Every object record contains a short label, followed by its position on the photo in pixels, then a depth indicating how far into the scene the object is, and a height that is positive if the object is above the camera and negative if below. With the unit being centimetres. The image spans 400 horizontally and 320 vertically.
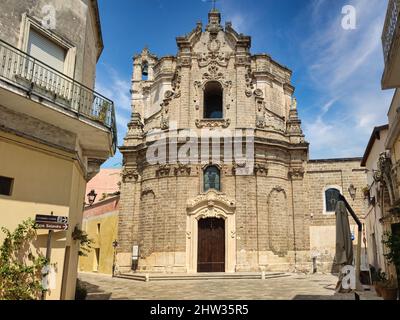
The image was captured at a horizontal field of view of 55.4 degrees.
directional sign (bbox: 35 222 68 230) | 727 +44
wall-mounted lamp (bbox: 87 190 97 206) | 2135 +300
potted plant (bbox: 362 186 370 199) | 1766 +287
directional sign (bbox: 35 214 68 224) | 731 +58
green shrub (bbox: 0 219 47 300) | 662 -30
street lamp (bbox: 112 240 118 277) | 2389 +33
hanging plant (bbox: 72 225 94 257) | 956 +33
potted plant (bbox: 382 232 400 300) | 934 -4
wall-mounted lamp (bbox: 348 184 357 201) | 2245 +375
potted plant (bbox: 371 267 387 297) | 1126 -77
